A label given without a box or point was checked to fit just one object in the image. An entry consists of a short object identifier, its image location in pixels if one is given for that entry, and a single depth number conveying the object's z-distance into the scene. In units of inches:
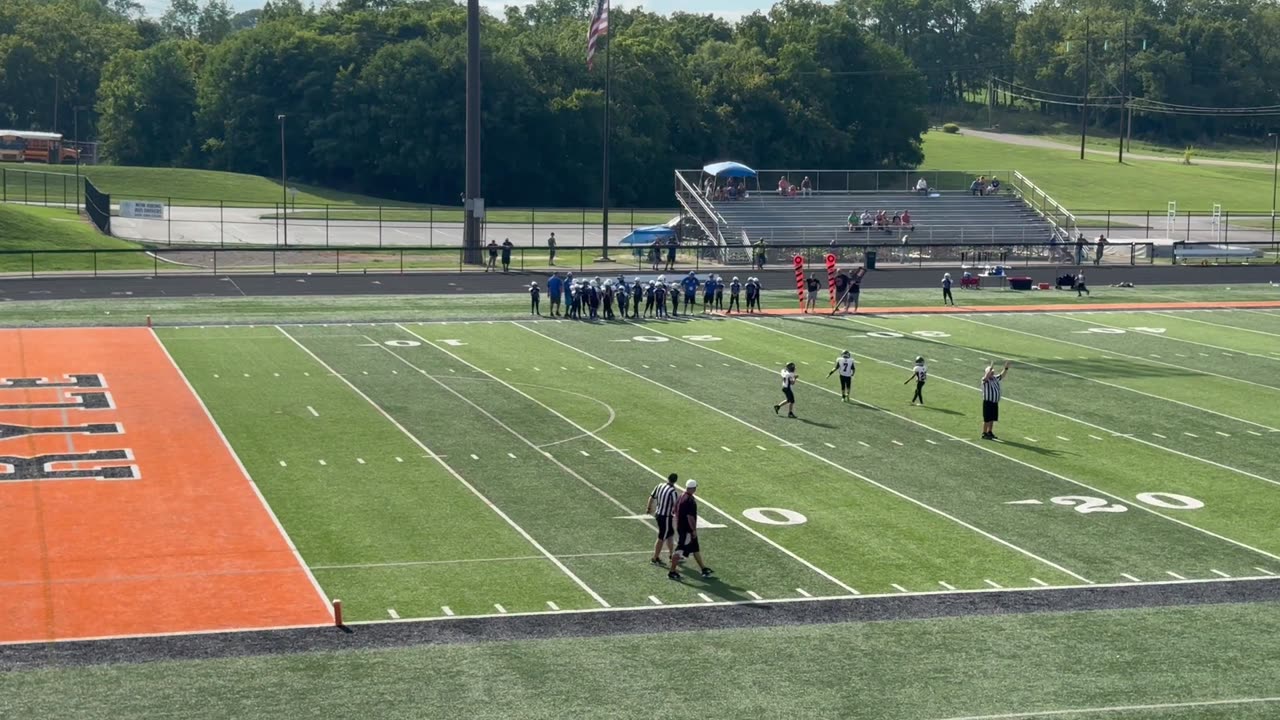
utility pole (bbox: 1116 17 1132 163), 5600.4
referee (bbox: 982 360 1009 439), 1262.3
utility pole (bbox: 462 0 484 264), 2699.3
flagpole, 2741.1
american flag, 2632.9
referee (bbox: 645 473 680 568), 907.4
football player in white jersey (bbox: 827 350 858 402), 1402.6
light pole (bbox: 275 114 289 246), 3317.7
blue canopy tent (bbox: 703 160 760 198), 3154.5
